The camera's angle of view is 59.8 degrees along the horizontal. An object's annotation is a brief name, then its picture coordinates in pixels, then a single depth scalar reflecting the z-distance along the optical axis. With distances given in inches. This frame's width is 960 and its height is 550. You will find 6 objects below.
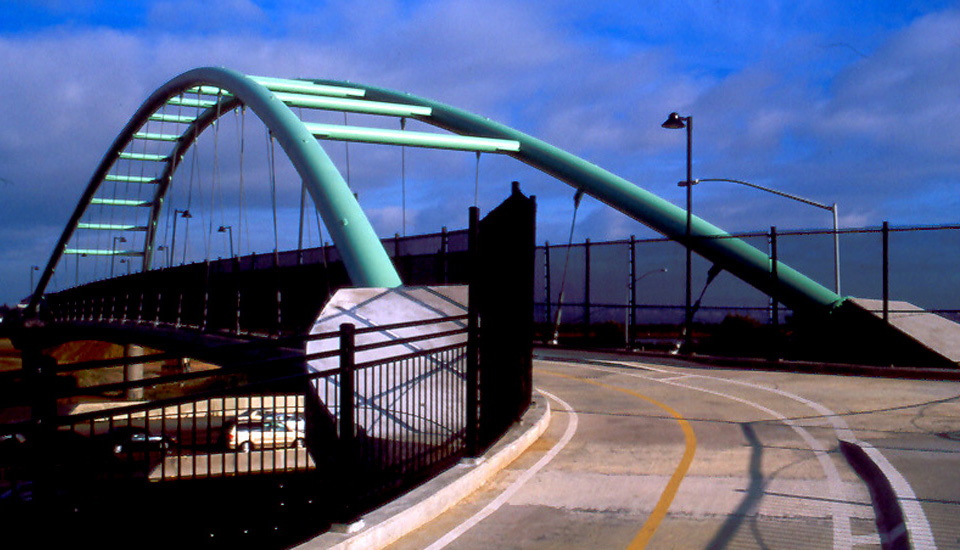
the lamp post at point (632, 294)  897.5
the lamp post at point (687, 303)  848.3
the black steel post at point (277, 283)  933.8
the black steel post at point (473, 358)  318.3
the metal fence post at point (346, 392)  230.6
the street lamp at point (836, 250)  775.1
